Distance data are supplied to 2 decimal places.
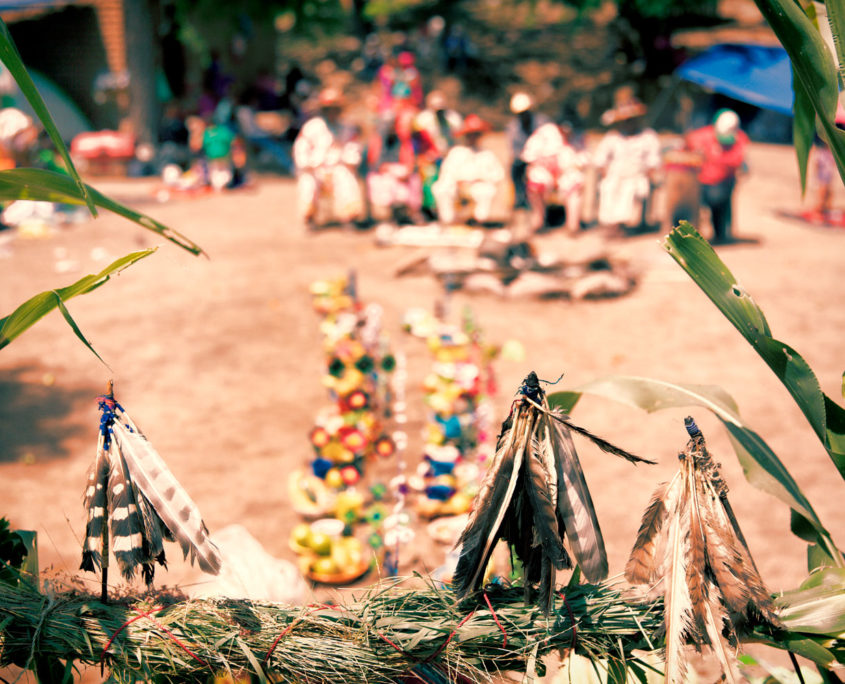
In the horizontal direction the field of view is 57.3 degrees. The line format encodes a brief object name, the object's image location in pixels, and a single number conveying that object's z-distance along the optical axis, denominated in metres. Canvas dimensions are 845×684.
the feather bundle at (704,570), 1.71
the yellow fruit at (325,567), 3.87
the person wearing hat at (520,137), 10.52
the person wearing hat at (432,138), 10.34
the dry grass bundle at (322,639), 1.79
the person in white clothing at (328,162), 10.24
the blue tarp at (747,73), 8.68
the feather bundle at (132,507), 1.82
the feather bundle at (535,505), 1.72
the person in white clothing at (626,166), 10.02
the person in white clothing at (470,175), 10.08
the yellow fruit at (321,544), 3.94
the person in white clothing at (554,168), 10.04
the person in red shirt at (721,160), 9.30
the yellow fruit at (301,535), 3.97
